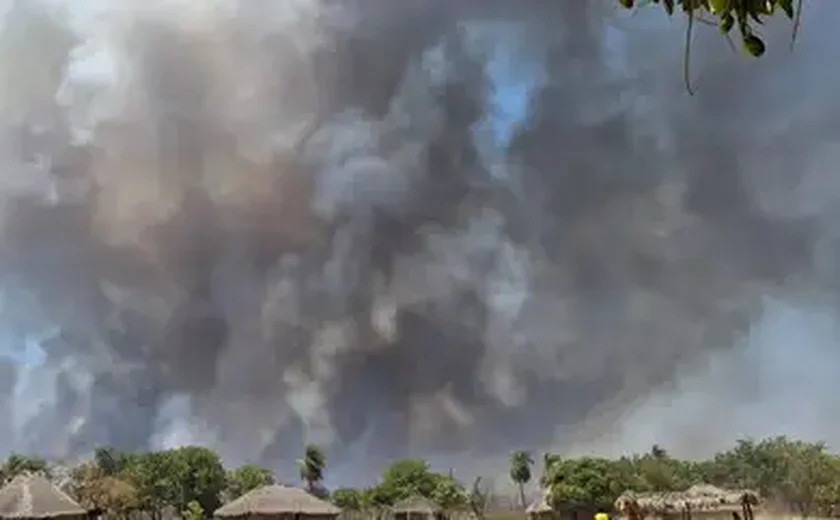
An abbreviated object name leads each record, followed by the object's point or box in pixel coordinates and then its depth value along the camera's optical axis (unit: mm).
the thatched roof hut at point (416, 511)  57059
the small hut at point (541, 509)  67975
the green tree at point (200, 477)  73125
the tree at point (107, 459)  72962
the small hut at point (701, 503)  39438
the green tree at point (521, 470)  91250
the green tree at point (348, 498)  72188
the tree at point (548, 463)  72562
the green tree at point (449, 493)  71875
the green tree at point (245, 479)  74812
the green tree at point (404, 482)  74938
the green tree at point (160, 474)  69812
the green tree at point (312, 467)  81438
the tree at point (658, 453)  81925
